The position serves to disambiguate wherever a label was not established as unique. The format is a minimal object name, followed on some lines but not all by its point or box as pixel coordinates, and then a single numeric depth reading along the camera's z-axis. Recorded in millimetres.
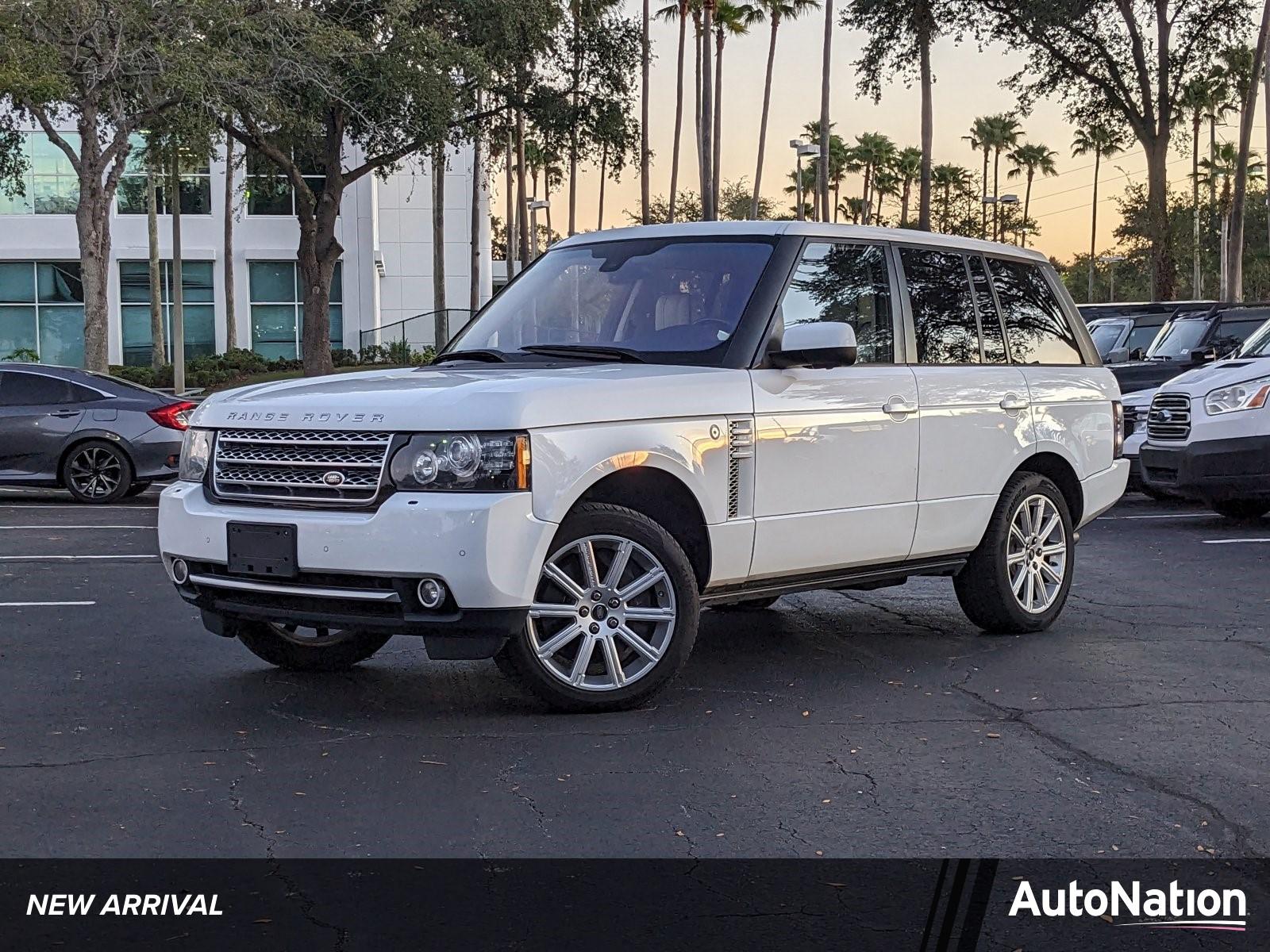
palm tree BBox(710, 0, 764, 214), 57188
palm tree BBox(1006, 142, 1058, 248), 100750
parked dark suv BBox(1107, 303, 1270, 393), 17375
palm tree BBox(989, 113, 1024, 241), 95812
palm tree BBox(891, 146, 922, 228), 91875
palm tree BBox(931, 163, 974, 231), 95062
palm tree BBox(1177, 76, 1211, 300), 37469
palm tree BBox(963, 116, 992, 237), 96188
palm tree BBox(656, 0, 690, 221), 56156
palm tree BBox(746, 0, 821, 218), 59344
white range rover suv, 5867
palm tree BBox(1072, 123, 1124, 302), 39750
